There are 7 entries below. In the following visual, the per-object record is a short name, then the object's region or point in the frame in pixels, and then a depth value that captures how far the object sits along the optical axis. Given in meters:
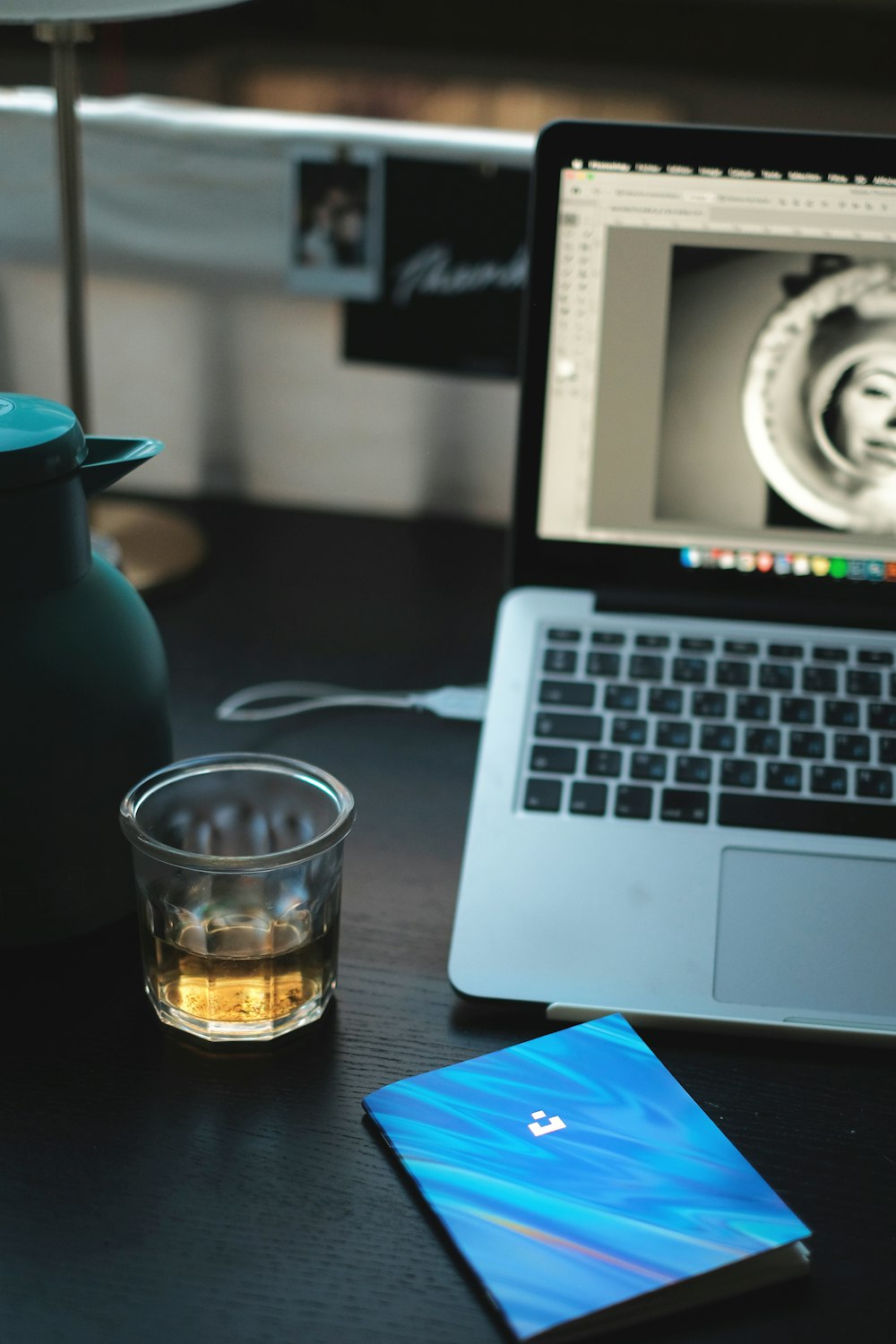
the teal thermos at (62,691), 0.55
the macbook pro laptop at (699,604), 0.59
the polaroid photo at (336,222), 0.98
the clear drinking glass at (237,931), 0.55
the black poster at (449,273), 0.97
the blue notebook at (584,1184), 0.44
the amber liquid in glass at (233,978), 0.55
